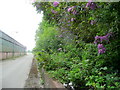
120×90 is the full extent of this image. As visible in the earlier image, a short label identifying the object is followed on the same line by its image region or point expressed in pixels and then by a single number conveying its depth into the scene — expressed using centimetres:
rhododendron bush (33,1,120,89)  179
